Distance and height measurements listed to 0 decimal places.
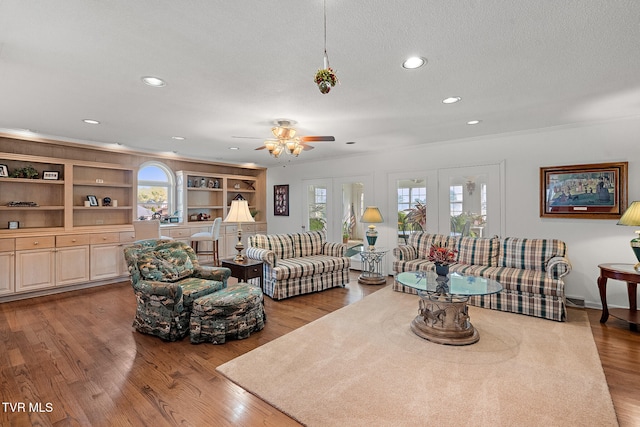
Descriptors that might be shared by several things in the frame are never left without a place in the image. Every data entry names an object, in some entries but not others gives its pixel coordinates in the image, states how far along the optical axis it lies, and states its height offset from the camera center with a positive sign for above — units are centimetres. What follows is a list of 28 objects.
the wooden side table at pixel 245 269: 394 -68
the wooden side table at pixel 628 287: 327 -81
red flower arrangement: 329 -42
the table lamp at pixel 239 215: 414 +2
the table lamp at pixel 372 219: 559 -5
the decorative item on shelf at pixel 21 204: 461 +18
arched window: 632 +53
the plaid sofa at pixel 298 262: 445 -70
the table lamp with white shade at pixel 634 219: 330 -3
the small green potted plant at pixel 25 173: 468 +65
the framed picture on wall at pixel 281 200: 779 +41
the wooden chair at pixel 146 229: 538 -23
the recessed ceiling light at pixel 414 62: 229 +116
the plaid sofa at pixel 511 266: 360 -69
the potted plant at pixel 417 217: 562 -1
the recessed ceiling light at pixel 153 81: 264 +117
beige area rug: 198 -123
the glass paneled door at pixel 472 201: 488 +24
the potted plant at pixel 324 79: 172 +76
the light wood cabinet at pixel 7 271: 429 -77
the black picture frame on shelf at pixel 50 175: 490 +65
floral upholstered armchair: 305 -72
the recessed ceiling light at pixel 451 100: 313 +120
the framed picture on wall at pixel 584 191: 392 +34
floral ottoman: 300 -100
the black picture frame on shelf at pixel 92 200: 544 +27
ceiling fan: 389 +96
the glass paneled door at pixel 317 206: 693 +23
